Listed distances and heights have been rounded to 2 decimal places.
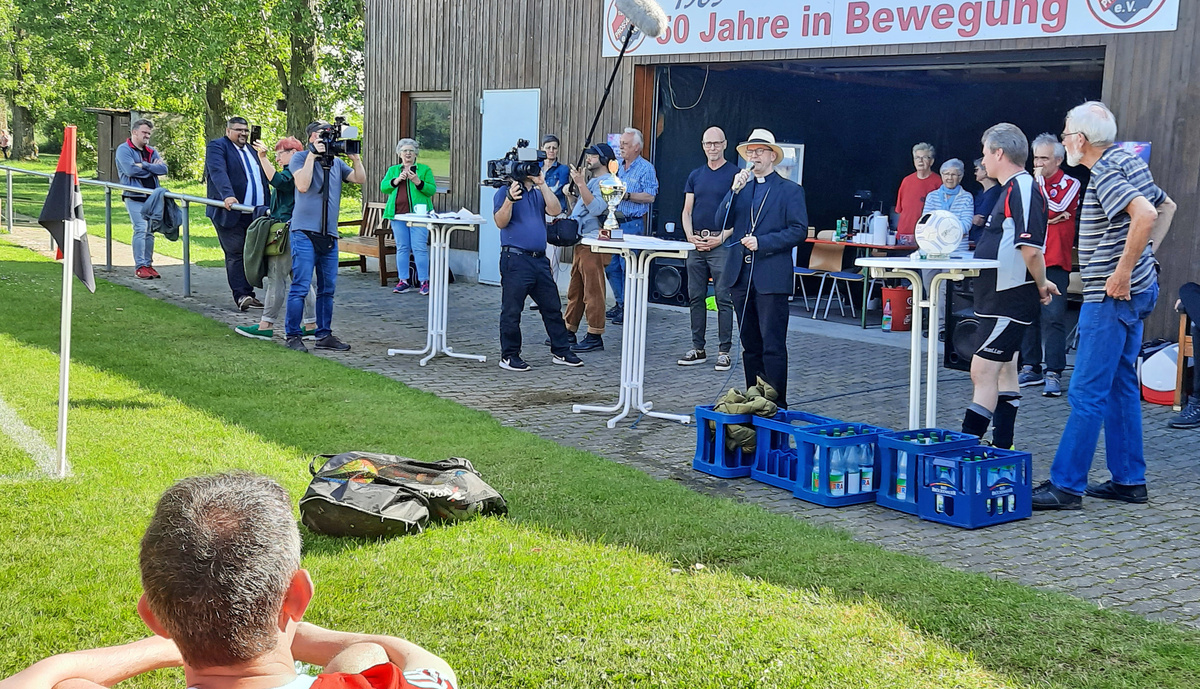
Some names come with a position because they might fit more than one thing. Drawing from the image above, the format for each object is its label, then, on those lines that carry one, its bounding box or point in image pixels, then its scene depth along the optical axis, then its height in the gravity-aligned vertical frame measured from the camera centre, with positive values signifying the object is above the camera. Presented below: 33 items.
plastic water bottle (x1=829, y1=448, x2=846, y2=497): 6.03 -1.41
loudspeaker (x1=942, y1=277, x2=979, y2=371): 6.61 -0.74
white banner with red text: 9.97 +1.68
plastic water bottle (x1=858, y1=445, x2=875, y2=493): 6.15 -1.41
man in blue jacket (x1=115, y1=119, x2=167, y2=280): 14.34 -0.06
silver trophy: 8.17 -0.07
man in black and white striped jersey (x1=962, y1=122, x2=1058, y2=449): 6.17 -0.37
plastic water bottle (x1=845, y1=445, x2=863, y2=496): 6.09 -1.41
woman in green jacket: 14.74 -0.22
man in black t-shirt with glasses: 10.21 -0.51
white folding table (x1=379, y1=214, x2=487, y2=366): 10.02 -0.94
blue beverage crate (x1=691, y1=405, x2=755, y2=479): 6.60 -1.47
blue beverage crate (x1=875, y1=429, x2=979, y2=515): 5.91 -1.33
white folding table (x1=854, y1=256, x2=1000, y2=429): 6.00 -0.47
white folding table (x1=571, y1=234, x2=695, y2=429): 7.97 -0.95
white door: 15.44 +0.67
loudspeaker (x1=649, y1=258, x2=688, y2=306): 12.69 -1.02
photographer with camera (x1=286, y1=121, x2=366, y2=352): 9.97 -0.42
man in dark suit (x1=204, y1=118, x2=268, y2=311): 12.16 -0.13
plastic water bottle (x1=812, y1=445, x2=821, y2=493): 6.09 -1.41
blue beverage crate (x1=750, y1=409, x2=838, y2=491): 6.41 -1.40
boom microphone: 10.80 +1.59
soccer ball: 6.07 -0.18
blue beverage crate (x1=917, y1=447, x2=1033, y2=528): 5.69 -1.40
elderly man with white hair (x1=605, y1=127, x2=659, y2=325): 11.46 +0.06
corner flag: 5.96 -0.22
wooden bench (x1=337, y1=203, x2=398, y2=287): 15.74 -0.87
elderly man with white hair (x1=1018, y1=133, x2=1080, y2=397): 8.95 -0.31
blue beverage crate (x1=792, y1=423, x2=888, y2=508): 6.02 -1.40
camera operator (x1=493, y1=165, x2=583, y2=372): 9.70 -0.64
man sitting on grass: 1.89 -0.67
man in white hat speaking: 7.65 -0.42
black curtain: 15.81 +1.15
